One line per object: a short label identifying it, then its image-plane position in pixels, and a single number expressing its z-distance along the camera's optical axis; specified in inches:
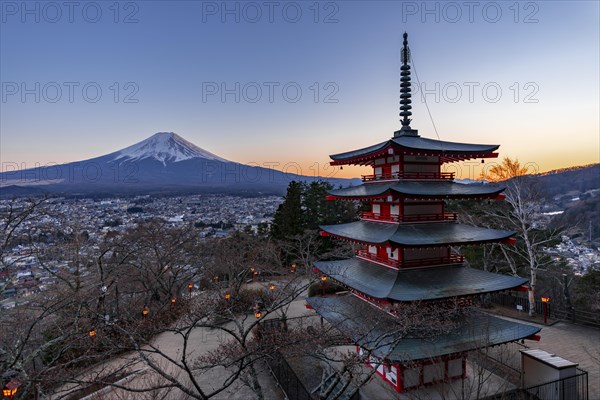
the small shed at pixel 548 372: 418.9
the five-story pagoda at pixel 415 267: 428.1
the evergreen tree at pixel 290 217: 1337.2
